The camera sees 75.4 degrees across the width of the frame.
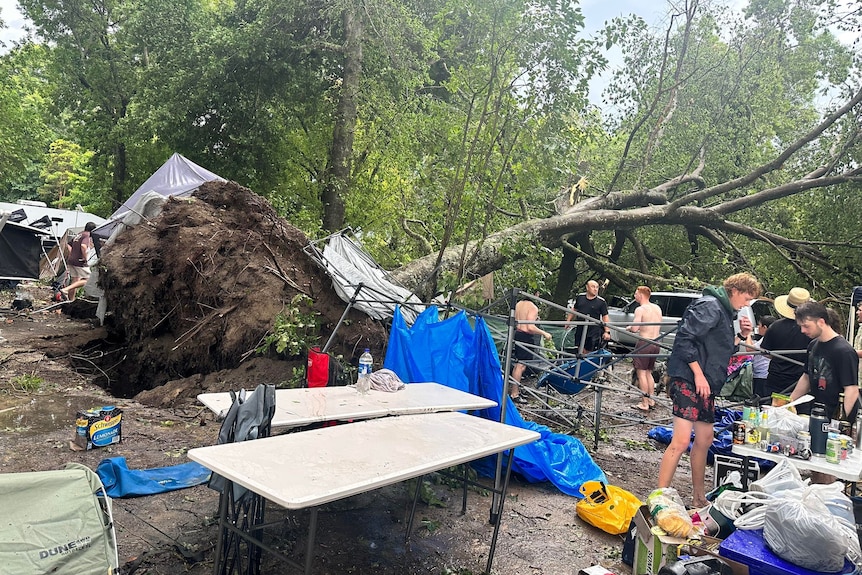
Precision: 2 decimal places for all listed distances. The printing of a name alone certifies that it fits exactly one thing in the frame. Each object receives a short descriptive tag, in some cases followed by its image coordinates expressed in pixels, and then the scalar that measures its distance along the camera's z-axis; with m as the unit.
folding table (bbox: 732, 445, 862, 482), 3.46
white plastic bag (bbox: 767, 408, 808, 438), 3.83
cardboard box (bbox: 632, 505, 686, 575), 3.17
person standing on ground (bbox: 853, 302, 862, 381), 5.77
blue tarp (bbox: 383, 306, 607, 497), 4.95
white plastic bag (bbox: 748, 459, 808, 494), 3.22
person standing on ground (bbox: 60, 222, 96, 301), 11.95
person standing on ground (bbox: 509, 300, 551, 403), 7.35
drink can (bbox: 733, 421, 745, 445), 3.94
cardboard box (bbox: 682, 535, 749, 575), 2.85
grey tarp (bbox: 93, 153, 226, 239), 9.64
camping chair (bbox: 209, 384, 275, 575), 2.98
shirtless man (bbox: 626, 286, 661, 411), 7.99
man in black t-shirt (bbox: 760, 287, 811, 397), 5.98
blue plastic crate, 2.73
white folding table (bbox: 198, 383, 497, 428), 3.58
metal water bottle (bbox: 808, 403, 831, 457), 3.73
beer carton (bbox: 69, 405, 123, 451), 4.81
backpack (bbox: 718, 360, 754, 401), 8.33
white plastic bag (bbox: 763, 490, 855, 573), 2.67
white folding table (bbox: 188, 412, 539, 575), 2.40
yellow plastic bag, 4.13
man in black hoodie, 4.27
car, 12.79
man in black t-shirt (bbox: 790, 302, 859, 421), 4.46
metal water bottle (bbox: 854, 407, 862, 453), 4.11
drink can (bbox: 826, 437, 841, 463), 3.63
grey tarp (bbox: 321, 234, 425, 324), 6.79
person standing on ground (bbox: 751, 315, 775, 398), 7.73
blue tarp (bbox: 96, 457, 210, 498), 4.01
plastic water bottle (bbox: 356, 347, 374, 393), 4.48
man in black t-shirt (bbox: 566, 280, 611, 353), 8.84
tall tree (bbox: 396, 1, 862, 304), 9.86
